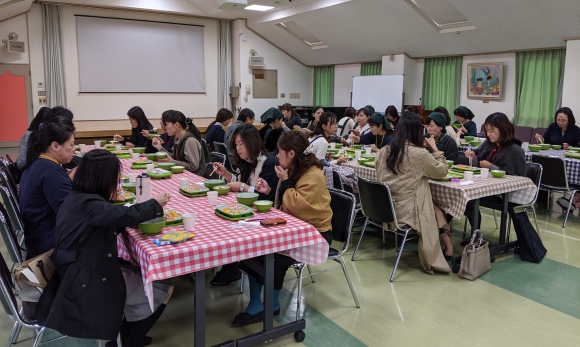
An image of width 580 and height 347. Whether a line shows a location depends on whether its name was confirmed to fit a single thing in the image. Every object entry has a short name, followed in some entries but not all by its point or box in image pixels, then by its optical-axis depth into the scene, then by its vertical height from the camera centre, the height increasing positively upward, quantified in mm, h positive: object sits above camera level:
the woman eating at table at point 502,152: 4102 -385
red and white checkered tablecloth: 2016 -658
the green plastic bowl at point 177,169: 3916 -526
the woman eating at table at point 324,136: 4638 -292
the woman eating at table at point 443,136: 4680 -278
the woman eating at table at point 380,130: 5387 -249
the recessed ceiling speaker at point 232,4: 5906 +1378
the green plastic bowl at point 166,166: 4086 -523
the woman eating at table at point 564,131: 6066 -279
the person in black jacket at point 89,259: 2029 -693
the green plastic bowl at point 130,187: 3176 -559
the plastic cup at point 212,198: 2826 -559
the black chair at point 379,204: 3473 -748
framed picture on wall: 8703 +573
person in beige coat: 3529 -579
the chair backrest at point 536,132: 7867 -381
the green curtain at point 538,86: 7984 +437
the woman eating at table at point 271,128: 6145 -267
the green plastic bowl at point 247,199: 2721 -543
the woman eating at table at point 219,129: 6359 -290
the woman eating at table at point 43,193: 2479 -471
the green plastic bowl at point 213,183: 3222 -539
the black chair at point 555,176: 4836 -718
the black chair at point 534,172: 4254 -593
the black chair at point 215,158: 4219 -500
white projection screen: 9984 +1208
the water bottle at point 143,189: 2669 -477
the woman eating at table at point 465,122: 6844 -189
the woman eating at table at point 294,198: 2660 -531
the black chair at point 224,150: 5604 -543
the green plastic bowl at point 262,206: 2602 -559
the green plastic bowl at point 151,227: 2205 -581
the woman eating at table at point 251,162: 3109 -374
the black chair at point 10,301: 1911 -833
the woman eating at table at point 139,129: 5363 -258
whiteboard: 10102 +417
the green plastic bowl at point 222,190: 3061 -550
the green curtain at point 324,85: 12656 +669
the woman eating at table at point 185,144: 4387 -346
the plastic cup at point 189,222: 2273 -570
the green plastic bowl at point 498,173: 3877 -541
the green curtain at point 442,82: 9469 +591
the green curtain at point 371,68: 10966 +1006
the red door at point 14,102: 9109 +107
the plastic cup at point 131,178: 3479 -538
